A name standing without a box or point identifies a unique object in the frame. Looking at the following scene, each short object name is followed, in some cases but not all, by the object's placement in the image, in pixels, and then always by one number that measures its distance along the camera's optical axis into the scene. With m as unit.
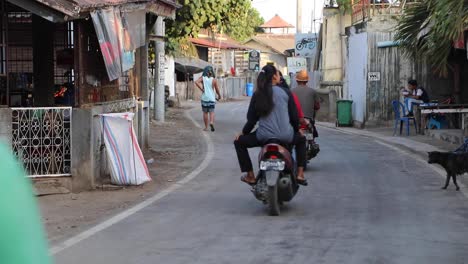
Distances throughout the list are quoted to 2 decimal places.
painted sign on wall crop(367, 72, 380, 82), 26.12
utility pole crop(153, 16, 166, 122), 25.78
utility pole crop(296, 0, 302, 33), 44.12
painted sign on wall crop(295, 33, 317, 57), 45.97
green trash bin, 27.81
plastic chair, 22.28
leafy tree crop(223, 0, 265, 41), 27.09
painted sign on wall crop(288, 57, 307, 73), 42.44
